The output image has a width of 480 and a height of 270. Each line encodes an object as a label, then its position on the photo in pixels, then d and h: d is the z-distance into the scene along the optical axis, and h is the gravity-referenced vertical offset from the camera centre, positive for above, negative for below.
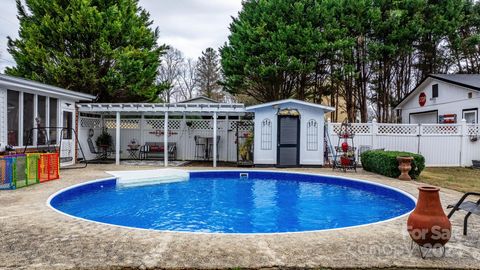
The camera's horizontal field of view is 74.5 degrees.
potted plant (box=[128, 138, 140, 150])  13.78 -0.27
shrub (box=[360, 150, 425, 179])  9.06 -0.67
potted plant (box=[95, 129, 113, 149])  13.44 -0.10
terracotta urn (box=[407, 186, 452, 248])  3.11 -0.81
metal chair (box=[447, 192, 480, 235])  3.71 -0.80
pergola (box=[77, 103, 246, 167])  11.55 +1.10
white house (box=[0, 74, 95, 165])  8.73 +0.81
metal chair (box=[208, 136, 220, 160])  13.71 -0.45
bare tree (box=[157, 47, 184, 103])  29.81 +6.82
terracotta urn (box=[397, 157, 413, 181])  8.74 -0.71
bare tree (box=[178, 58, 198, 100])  30.42 +5.71
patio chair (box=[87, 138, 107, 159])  12.91 -0.43
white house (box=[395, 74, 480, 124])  12.85 +1.92
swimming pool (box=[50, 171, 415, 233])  5.75 -1.47
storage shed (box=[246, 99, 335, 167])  11.62 +0.21
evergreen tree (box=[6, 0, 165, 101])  14.31 +4.28
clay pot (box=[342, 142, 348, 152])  10.91 -0.24
